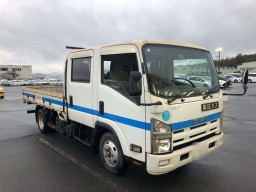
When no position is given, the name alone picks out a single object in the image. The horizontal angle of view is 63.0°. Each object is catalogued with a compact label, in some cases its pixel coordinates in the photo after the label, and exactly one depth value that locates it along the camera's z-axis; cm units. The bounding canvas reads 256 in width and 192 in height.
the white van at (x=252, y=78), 3809
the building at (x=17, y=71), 9646
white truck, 298
